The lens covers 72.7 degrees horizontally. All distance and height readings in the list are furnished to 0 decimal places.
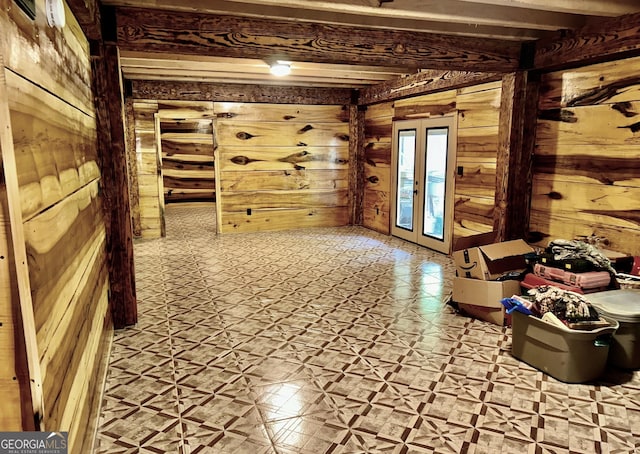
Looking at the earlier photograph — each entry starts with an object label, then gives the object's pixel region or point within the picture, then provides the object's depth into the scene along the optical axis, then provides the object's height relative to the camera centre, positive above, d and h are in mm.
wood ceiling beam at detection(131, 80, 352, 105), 6449 +982
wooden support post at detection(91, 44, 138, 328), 3133 -182
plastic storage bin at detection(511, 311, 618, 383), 2520 -1152
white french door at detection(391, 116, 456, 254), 5543 -348
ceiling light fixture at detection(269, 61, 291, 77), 4440 +918
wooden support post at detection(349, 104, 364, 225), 7445 -141
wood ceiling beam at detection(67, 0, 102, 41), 2266 +807
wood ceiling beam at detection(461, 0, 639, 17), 2842 +995
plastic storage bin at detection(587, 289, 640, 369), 2641 -1039
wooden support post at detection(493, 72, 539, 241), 4125 +8
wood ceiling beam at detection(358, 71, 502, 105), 4737 +891
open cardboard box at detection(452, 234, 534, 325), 3408 -978
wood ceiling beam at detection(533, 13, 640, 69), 3168 +871
